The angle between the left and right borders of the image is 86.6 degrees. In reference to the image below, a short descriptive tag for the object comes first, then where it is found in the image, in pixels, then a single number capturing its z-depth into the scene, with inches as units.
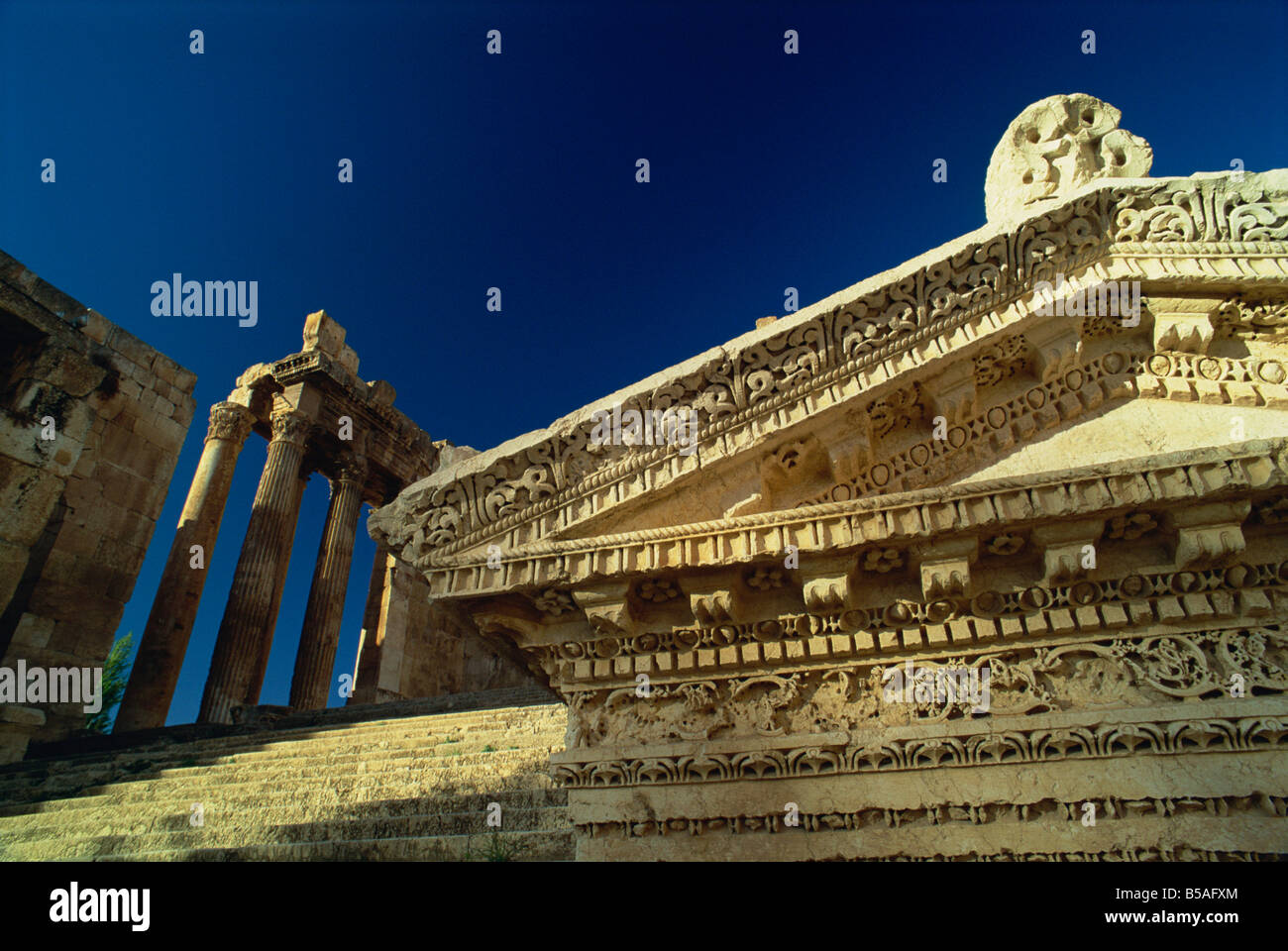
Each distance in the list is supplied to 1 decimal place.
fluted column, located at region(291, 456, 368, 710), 711.1
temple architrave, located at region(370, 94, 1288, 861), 109.1
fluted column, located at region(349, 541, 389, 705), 805.3
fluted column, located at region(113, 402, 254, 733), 603.5
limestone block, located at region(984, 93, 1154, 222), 166.1
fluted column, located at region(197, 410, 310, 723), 633.6
